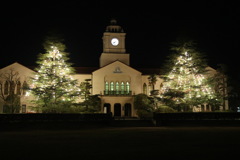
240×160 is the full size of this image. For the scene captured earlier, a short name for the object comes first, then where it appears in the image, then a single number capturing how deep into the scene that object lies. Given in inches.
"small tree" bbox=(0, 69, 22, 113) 1171.3
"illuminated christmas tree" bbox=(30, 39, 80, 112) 965.8
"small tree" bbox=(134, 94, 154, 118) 1218.7
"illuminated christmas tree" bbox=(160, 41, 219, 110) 1005.8
